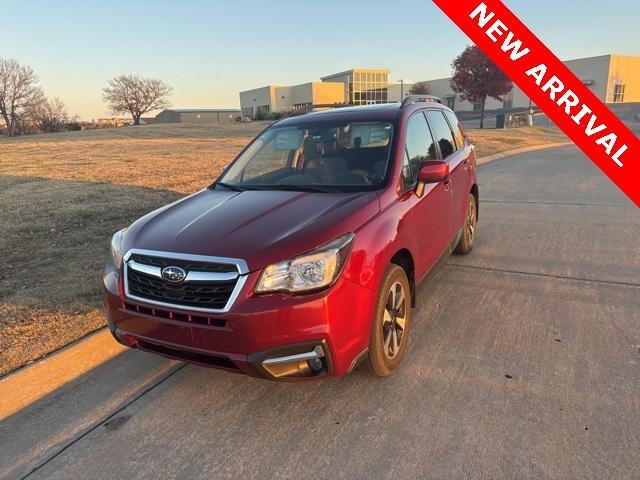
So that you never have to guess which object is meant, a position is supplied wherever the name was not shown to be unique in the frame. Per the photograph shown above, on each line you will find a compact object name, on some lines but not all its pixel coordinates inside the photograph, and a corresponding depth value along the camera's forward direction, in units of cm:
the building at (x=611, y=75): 6431
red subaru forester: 248
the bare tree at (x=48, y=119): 6438
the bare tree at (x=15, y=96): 6356
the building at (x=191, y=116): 9272
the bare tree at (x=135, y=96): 8309
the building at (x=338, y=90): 7994
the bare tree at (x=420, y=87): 7868
